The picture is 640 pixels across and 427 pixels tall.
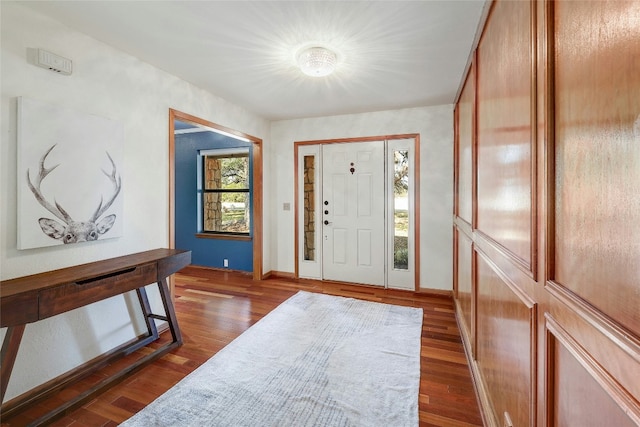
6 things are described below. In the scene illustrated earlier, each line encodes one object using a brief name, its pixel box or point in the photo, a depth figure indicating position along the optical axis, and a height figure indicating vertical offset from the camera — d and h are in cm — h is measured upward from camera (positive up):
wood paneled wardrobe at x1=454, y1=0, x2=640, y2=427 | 56 +0
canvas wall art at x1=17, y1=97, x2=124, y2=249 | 176 +27
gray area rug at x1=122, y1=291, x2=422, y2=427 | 168 -114
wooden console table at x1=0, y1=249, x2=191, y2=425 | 152 -47
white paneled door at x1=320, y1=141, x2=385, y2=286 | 402 +4
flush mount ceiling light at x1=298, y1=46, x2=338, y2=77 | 222 +122
